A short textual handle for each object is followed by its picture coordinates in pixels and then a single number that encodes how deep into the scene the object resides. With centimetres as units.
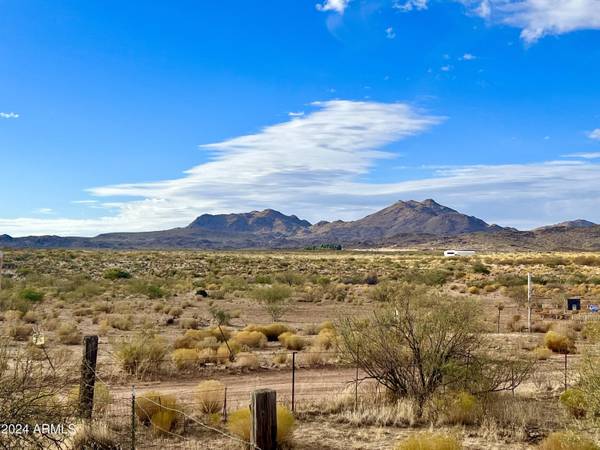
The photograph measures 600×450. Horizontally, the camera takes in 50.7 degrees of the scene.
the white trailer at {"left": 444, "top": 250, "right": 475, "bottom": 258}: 12578
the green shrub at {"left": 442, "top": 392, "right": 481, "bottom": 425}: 1405
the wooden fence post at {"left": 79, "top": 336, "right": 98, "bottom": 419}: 1183
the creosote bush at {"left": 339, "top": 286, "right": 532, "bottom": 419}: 1487
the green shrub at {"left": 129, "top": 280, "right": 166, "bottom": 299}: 4544
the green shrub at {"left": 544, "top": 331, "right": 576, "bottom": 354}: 2538
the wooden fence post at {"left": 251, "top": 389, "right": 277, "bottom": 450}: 915
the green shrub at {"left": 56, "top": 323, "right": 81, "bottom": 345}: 2549
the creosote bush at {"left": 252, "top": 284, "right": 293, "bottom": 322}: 3638
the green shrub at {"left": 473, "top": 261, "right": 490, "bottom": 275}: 7326
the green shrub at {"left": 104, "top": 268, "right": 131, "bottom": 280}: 5975
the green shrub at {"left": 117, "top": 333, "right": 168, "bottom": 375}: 1967
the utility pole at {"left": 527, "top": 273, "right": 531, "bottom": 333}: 3052
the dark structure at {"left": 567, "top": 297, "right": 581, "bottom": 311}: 3656
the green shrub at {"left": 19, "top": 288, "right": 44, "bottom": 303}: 3692
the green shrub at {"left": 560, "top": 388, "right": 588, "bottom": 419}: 1388
